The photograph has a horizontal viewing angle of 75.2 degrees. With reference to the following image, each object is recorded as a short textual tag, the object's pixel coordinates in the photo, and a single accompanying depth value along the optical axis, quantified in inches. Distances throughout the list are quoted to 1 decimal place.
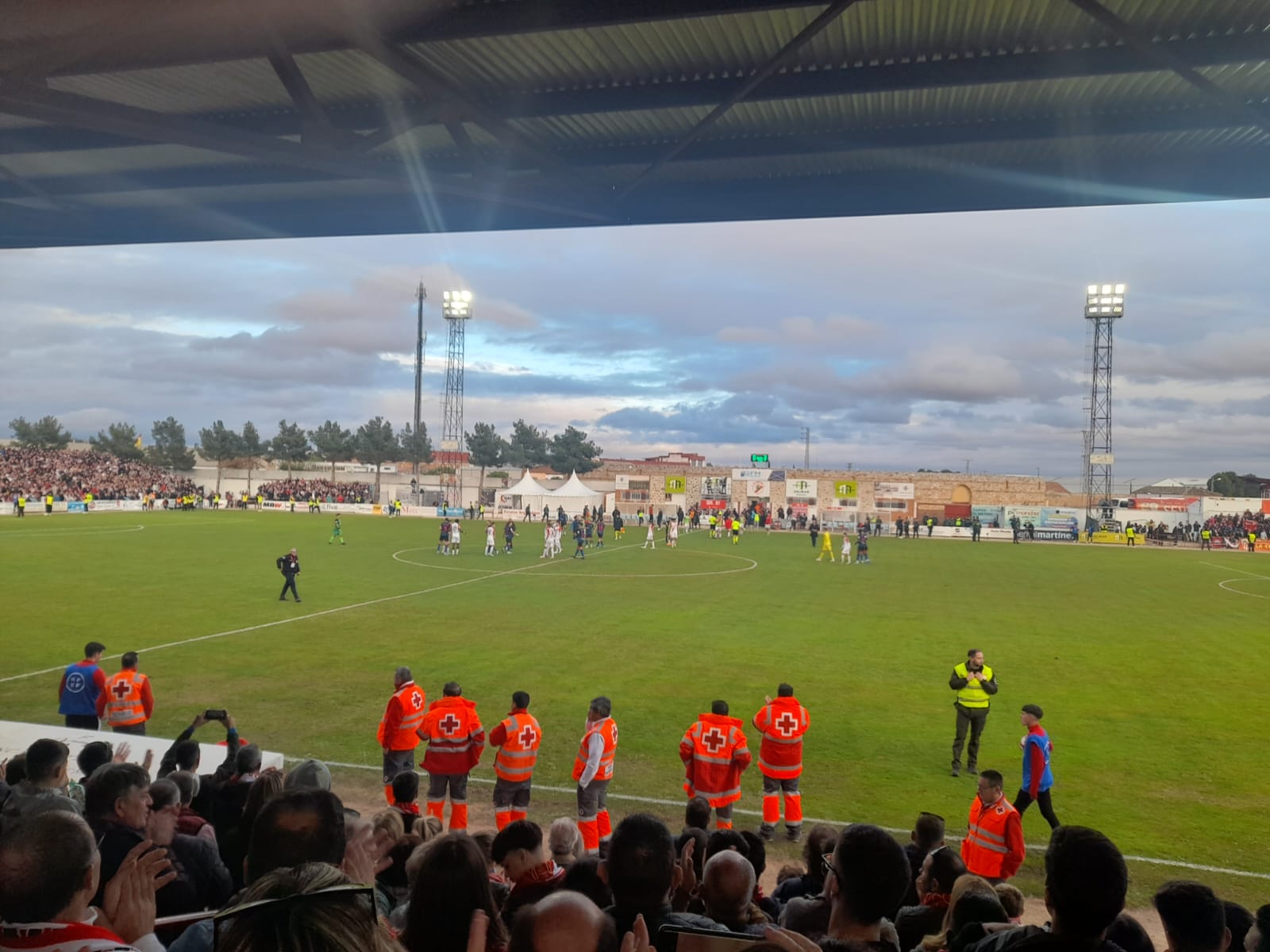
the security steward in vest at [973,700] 411.8
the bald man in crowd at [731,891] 128.8
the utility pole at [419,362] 3287.4
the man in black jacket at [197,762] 228.4
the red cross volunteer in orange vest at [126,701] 380.8
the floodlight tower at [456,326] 2997.0
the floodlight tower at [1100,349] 2437.3
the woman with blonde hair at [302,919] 56.0
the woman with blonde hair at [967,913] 134.6
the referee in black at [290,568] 856.3
